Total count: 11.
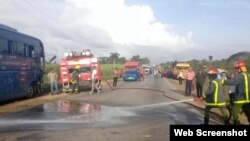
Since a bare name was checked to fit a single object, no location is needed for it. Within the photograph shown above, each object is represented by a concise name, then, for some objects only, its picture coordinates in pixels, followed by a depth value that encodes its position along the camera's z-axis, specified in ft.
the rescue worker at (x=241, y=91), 19.11
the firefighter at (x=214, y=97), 19.82
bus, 37.73
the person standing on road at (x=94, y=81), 50.60
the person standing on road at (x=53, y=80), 50.46
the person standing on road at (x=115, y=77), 67.65
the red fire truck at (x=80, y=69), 53.81
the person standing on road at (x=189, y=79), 45.07
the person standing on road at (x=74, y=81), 51.64
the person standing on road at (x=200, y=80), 41.50
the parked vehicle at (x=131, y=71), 95.69
